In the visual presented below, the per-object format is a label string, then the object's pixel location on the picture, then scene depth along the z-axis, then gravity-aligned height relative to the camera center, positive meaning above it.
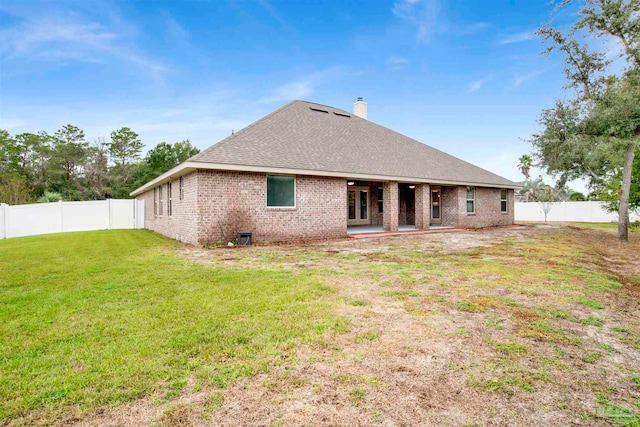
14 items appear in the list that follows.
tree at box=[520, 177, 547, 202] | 39.28 +2.24
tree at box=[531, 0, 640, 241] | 12.88 +4.85
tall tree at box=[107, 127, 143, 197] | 38.41 +7.04
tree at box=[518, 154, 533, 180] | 41.72 +5.73
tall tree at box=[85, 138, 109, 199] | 37.00 +5.30
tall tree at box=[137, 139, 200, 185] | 39.12 +6.96
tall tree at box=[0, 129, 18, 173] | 33.78 +6.60
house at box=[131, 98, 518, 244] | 11.03 +1.12
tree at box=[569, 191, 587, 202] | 34.42 +1.00
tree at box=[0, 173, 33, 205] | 23.78 +1.62
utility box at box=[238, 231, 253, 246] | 11.04 -0.97
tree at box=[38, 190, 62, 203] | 23.64 +1.14
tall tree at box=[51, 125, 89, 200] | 36.03 +6.37
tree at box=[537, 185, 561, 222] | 29.42 +1.11
